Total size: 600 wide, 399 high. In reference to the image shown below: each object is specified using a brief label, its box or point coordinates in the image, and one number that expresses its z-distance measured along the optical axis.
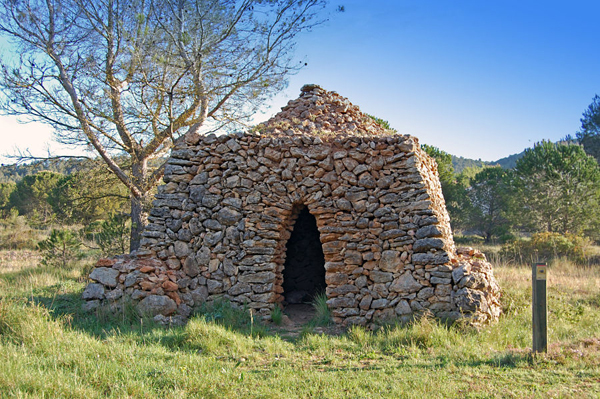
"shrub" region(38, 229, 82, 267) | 11.31
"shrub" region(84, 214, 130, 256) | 11.20
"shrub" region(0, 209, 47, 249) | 17.16
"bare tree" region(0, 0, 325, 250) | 10.15
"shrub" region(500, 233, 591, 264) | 13.91
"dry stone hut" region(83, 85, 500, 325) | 6.13
